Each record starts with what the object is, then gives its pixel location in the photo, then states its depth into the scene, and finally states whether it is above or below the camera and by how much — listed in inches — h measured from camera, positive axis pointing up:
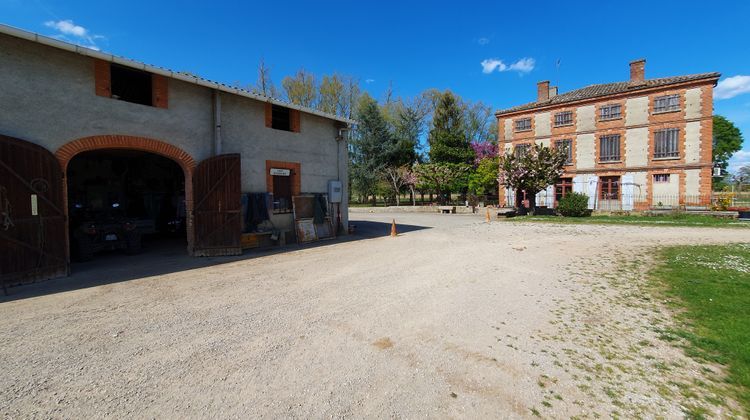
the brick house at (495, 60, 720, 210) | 899.4 +197.1
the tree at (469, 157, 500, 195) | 1167.0 +89.5
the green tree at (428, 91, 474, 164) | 1353.3 +287.0
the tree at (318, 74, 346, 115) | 1416.1 +492.0
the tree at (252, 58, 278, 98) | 1215.6 +471.5
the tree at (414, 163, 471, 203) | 1284.4 +106.7
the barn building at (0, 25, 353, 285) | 252.2 +58.0
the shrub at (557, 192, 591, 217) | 799.1 -15.4
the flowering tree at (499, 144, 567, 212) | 823.7 +84.4
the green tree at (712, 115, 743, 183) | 2011.6 +377.9
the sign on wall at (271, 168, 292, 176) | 444.1 +44.2
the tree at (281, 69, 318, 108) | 1370.6 +500.5
